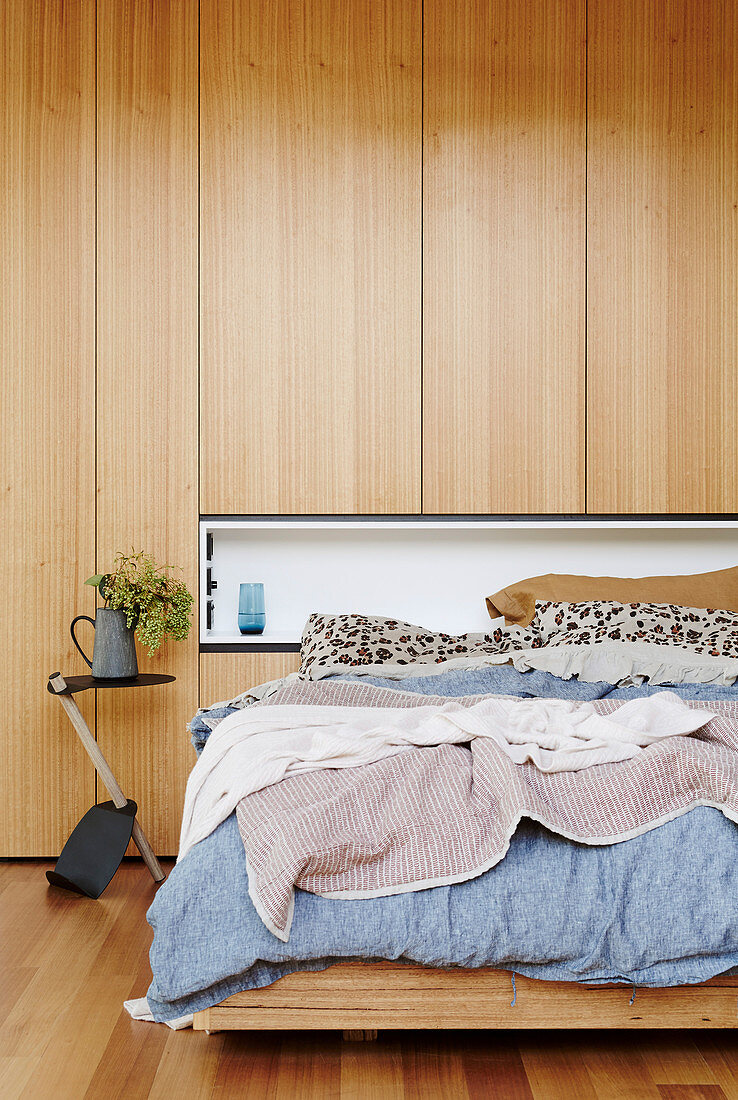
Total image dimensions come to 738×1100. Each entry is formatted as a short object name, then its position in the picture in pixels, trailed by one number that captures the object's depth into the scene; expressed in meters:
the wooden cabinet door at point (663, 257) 3.14
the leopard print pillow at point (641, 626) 2.73
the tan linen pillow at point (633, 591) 3.04
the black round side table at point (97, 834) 2.67
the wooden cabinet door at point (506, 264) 3.12
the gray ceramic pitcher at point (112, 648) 2.75
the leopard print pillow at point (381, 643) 2.72
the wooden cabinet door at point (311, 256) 3.08
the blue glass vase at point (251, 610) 3.19
